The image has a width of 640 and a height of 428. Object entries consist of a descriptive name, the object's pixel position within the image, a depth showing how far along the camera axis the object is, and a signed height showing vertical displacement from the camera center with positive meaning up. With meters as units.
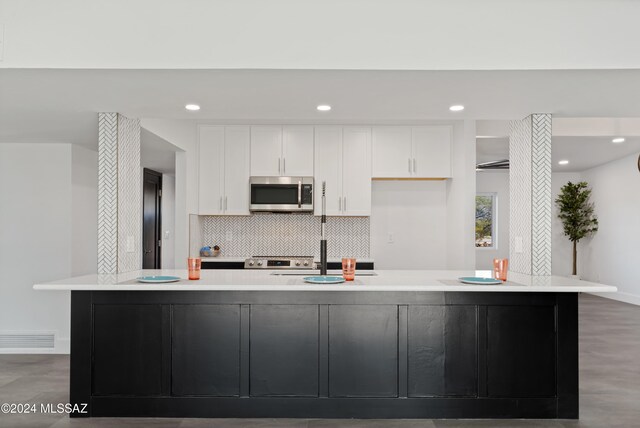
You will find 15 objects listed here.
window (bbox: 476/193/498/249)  9.42 -0.07
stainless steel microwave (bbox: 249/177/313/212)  5.33 +0.23
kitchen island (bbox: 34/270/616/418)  2.91 -0.84
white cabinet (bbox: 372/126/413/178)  5.45 +0.75
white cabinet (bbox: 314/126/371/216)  5.45 +0.55
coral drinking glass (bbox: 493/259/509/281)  3.05 -0.34
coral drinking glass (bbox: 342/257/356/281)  3.00 -0.34
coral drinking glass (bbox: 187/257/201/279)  3.01 -0.33
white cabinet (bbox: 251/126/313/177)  5.45 +0.73
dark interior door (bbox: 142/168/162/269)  6.33 -0.06
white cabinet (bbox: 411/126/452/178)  5.42 +0.75
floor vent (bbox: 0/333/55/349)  4.48 -1.19
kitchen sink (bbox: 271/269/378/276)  3.49 -0.43
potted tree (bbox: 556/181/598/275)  8.27 +0.07
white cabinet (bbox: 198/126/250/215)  5.44 +0.52
